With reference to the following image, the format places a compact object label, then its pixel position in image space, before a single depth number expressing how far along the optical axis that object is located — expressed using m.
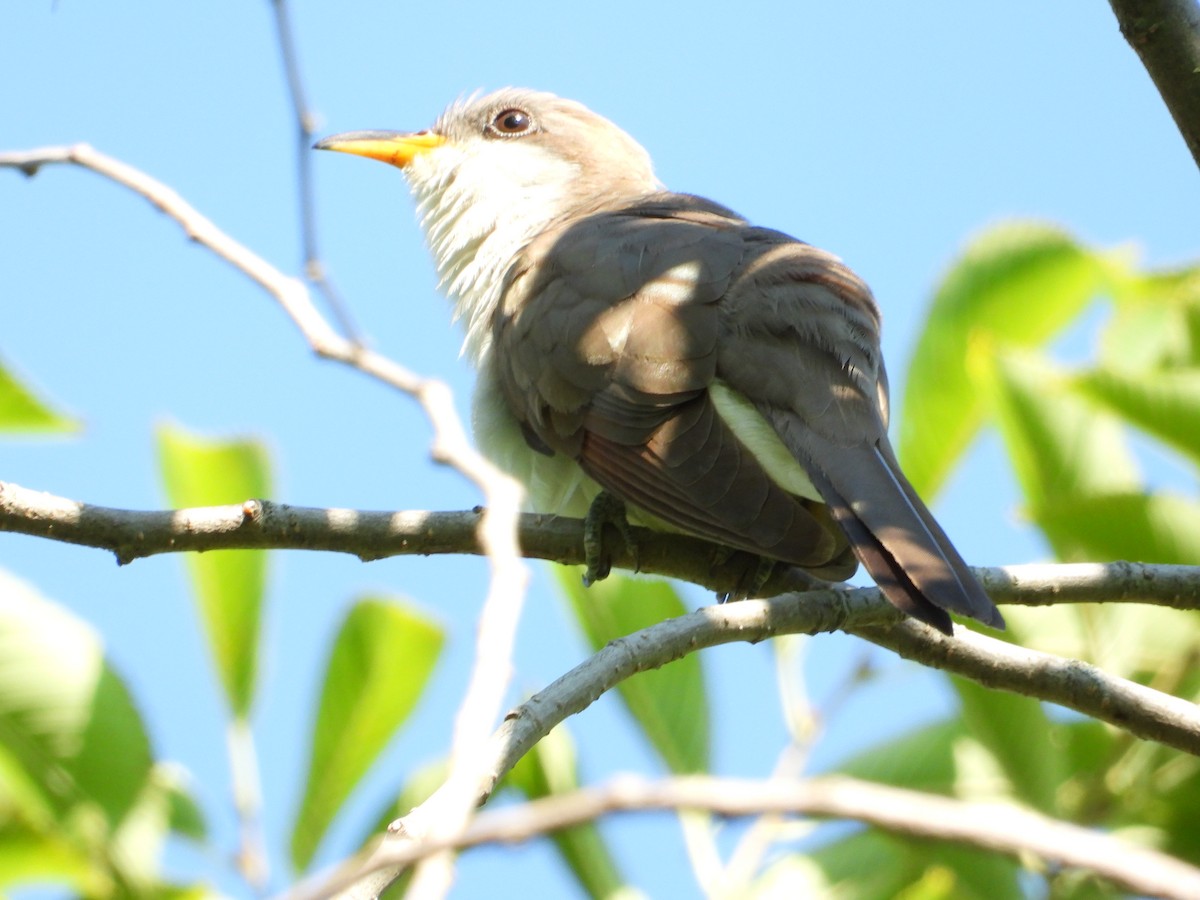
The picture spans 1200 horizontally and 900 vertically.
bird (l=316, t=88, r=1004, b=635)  5.70
